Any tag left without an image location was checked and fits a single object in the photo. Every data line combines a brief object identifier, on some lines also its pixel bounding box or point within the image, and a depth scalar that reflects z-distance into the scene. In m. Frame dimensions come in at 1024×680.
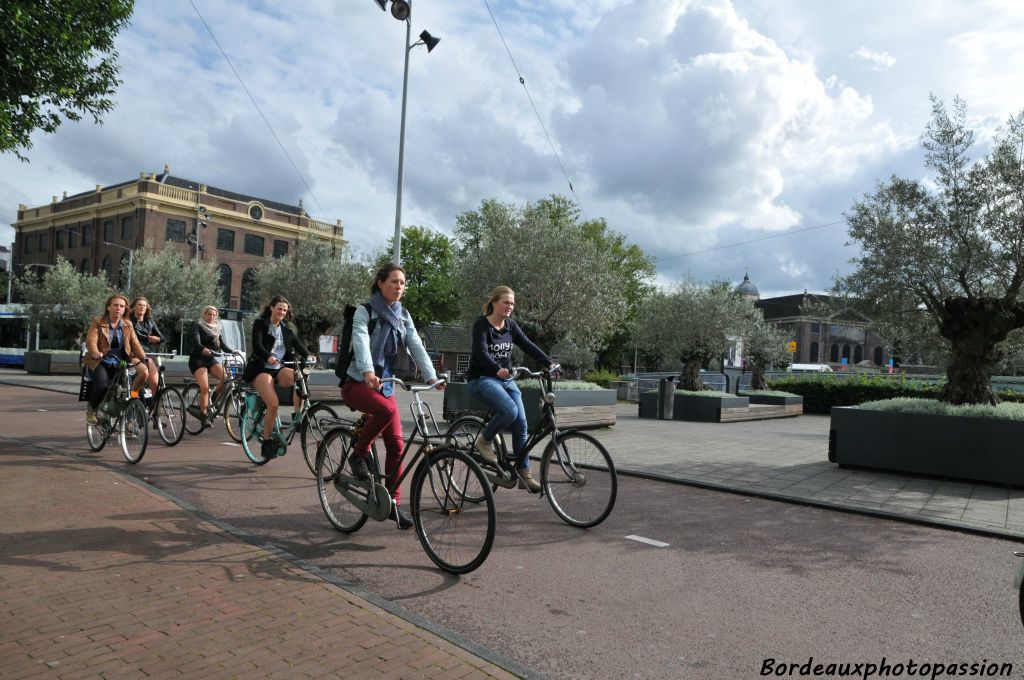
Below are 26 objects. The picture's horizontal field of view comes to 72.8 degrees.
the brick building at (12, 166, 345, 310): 51.97
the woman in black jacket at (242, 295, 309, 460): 7.23
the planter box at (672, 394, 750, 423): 17.52
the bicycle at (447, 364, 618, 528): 5.23
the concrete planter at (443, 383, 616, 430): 12.21
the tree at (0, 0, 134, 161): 9.14
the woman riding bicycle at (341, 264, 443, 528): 4.53
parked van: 63.84
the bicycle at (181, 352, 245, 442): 8.24
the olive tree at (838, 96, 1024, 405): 8.05
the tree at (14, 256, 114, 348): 31.80
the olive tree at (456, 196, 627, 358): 14.87
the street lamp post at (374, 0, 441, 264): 16.03
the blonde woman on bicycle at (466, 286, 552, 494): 5.41
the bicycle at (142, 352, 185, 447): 8.52
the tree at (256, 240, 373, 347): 21.44
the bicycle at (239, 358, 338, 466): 6.92
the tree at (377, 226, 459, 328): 44.66
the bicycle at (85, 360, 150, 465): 7.26
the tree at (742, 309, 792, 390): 29.80
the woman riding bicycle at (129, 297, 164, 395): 7.80
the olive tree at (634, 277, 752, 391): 25.05
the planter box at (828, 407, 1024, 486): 7.44
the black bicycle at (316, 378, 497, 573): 3.93
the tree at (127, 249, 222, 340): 33.56
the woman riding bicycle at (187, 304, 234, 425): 8.58
